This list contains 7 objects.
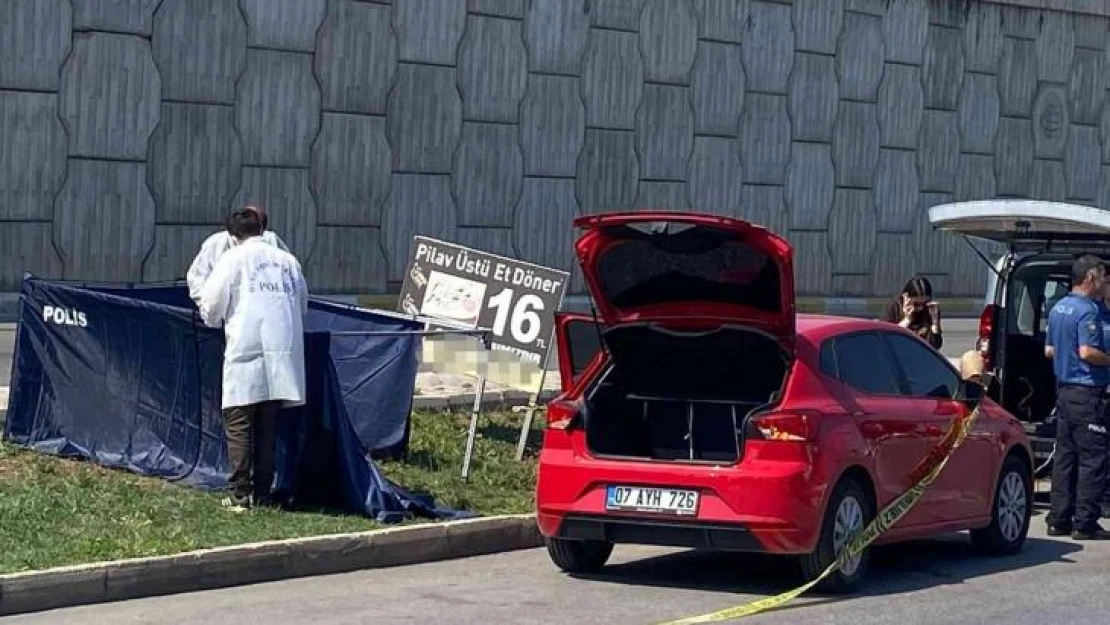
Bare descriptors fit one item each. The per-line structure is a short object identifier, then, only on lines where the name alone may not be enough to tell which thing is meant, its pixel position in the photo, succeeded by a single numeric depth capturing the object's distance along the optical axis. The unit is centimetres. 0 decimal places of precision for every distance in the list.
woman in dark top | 1477
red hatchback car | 1012
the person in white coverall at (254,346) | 1148
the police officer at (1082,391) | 1249
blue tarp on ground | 1191
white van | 1425
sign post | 1361
